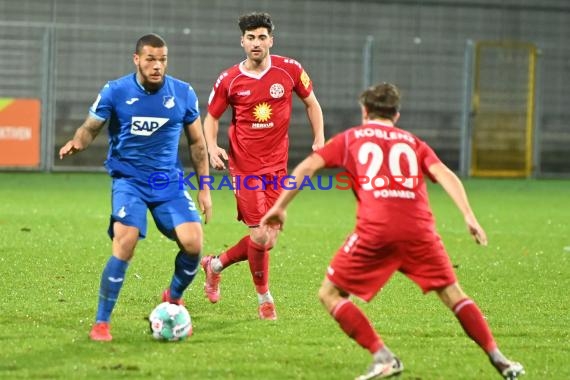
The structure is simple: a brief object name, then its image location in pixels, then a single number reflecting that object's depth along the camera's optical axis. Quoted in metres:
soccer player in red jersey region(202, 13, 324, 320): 18.84
